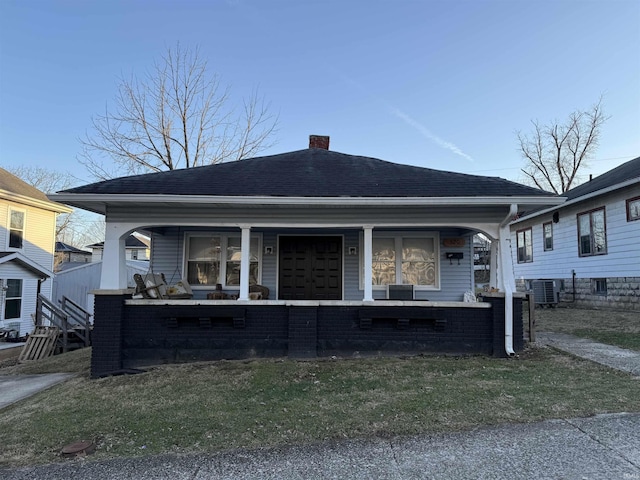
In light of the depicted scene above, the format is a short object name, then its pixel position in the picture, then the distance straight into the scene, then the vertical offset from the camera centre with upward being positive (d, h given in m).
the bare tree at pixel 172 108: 18.53 +8.21
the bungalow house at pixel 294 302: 6.55 -0.13
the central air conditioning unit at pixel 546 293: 14.14 -0.58
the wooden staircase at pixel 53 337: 10.89 -1.79
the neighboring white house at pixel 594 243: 11.70 +1.14
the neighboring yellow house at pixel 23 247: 14.33 +1.00
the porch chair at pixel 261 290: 8.75 -0.34
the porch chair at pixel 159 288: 7.61 -0.28
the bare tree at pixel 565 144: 27.31 +9.42
